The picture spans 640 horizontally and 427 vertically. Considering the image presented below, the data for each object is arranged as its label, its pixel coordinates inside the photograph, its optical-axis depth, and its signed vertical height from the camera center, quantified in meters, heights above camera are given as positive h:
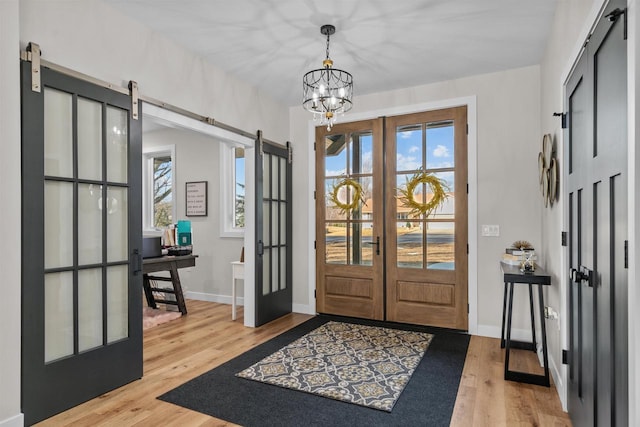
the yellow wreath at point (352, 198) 4.60 +0.20
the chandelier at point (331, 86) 2.88 +1.26
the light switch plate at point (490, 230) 3.96 -0.19
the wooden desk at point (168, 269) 4.41 -0.71
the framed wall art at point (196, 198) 5.77 +0.21
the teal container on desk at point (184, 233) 5.19 -0.28
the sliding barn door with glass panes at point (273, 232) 4.38 -0.24
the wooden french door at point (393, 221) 4.16 -0.10
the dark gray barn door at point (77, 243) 2.24 -0.20
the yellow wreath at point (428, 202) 4.18 +0.20
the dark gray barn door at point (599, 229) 1.40 -0.08
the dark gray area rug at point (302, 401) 2.33 -1.24
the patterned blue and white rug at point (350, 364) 2.71 -1.24
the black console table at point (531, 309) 2.77 -0.74
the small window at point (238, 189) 5.60 +0.34
